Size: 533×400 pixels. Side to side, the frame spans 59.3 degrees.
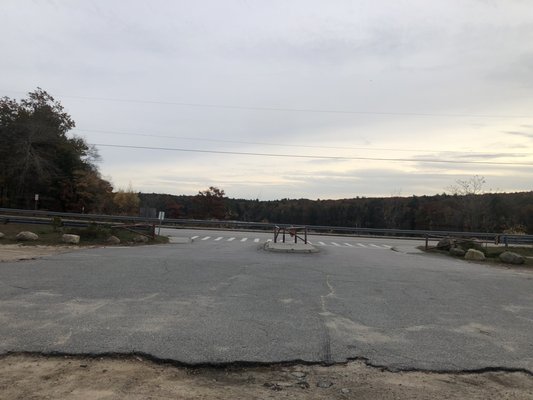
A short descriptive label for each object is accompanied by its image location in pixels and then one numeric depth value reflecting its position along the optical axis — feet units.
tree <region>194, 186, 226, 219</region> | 245.65
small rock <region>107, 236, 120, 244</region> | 77.25
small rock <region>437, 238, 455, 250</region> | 93.56
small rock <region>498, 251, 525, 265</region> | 71.92
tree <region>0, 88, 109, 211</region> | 174.09
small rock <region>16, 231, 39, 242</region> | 71.72
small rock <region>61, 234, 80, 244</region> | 72.08
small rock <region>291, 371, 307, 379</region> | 17.03
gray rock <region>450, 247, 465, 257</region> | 83.47
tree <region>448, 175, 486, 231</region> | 223.71
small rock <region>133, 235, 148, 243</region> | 82.36
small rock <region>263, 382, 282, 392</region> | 15.70
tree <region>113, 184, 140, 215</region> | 265.46
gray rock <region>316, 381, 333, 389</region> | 16.11
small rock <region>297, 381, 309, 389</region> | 15.96
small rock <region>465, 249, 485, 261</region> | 77.56
